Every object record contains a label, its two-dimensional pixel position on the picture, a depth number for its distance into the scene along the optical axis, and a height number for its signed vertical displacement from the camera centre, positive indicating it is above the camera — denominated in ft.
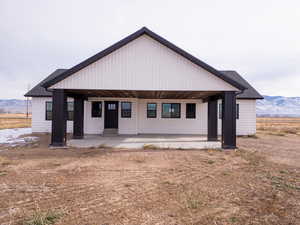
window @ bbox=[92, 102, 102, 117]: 45.65 +0.74
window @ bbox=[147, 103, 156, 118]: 47.52 +0.60
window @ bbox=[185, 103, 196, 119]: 47.16 +0.40
